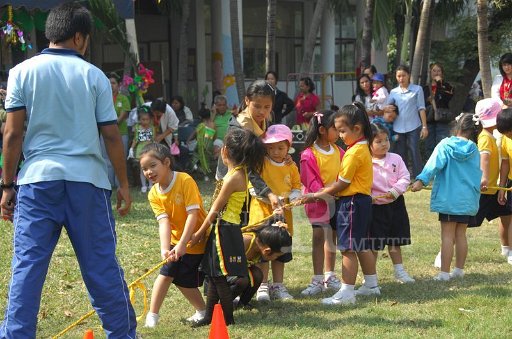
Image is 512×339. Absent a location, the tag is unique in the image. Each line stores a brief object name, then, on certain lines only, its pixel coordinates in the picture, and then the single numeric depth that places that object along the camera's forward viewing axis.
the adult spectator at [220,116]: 13.95
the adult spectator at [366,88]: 13.52
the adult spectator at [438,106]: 13.72
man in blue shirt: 4.30
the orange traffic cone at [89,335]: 4.31
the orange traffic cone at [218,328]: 4.57
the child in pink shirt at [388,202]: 6.70
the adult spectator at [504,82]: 11.09
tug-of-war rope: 5.38
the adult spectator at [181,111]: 14.83
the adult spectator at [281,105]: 13.45
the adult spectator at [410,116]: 12.79
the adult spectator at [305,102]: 14.33
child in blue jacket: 6.77
